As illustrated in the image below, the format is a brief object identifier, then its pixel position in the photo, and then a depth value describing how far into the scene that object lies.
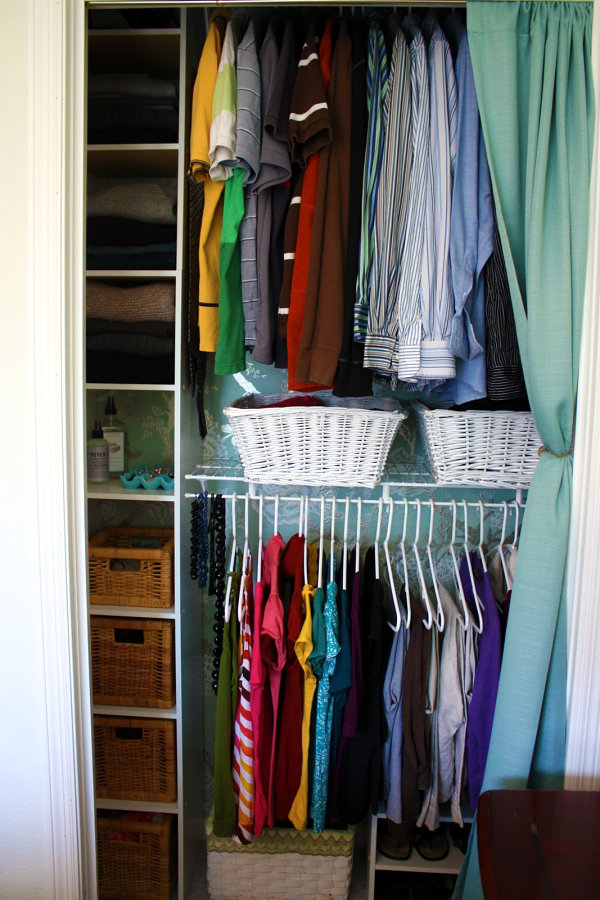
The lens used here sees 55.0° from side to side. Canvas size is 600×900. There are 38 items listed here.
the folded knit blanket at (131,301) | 1.69
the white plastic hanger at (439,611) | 1.60
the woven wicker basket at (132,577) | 1.75
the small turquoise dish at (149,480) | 1.77
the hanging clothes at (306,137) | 1.35
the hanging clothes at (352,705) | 1.63
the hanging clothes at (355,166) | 1.39
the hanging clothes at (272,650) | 1.62
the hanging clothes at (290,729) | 1.66
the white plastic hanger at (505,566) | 1.63
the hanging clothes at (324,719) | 1.63
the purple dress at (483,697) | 1.59
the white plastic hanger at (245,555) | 1.67
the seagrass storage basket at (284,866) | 1.79
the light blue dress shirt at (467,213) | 1.34
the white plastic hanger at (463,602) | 1.65
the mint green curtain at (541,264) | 1.17
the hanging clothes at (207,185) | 1.47
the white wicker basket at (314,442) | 1.53
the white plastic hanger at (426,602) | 1.61
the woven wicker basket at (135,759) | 1.78
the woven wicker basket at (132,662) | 1.77
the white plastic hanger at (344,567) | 1.66
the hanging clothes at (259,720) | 1.63
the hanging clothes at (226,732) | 1.71
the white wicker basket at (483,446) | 1.53
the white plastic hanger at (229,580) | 1.68
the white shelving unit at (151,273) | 1.61
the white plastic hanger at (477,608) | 1.61
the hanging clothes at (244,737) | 1.66
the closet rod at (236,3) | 1.14
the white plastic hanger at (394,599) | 1.61
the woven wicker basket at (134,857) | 1.79
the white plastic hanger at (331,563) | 1.65
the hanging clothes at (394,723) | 1.66
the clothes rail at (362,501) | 1.69
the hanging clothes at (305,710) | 1.62
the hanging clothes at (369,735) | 1.63
